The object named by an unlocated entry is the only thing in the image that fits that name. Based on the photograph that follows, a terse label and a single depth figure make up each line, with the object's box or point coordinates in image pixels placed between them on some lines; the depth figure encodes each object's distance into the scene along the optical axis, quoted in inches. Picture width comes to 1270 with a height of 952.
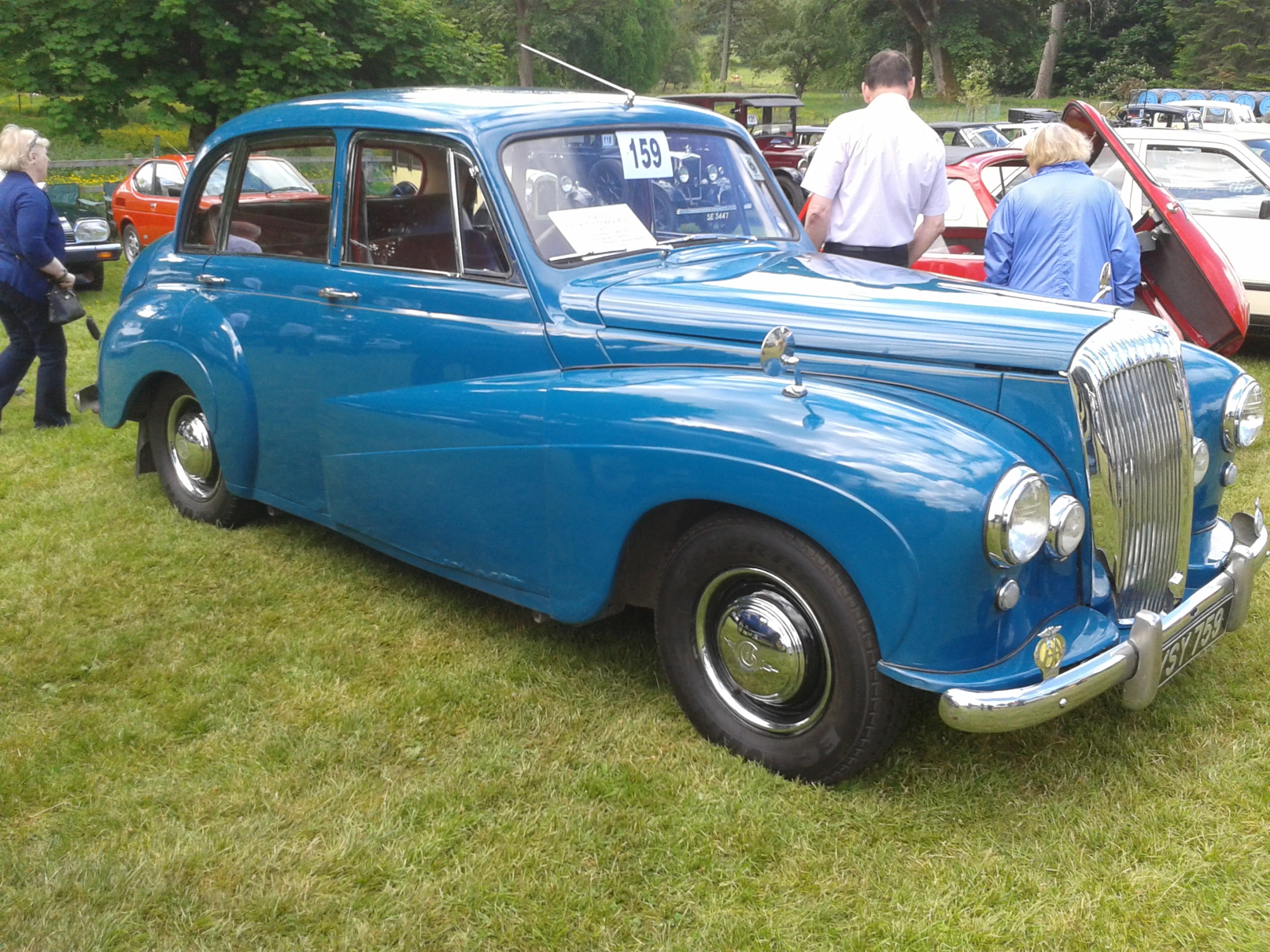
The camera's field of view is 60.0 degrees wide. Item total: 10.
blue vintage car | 106.4
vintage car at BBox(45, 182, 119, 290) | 436.5
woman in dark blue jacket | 251.8
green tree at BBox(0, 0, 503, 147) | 752.3
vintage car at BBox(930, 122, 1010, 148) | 804.0
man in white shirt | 201.6
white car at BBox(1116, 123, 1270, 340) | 324.2
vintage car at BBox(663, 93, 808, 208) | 756.6
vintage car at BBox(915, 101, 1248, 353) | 222.5
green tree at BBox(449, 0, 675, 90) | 2143.2
